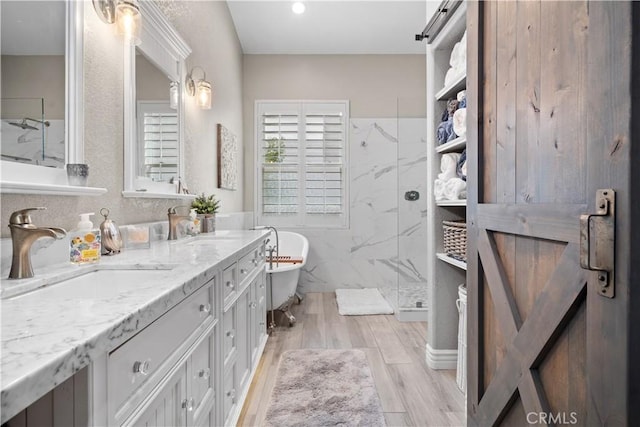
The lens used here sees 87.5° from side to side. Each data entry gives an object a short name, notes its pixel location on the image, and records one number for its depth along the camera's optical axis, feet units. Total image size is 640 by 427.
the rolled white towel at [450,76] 6.76
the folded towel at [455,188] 6.63
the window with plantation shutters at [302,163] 14.20
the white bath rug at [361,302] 11.35
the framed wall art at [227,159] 10.68
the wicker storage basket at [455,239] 6.69
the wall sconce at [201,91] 8.39
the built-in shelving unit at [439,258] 7.50
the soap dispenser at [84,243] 3.98
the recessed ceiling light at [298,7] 11.93
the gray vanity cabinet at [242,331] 5.03
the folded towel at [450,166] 7.07
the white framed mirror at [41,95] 3.32
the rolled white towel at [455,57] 6.66
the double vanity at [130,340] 1.71
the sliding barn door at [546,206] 2.32
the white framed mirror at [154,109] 5.63
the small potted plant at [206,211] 8.40
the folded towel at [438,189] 7.14
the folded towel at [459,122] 6.37
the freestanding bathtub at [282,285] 9.91
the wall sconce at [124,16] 4.87
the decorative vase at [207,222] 8.38
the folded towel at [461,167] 6.74
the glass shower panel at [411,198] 12.73
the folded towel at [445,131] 7.07
